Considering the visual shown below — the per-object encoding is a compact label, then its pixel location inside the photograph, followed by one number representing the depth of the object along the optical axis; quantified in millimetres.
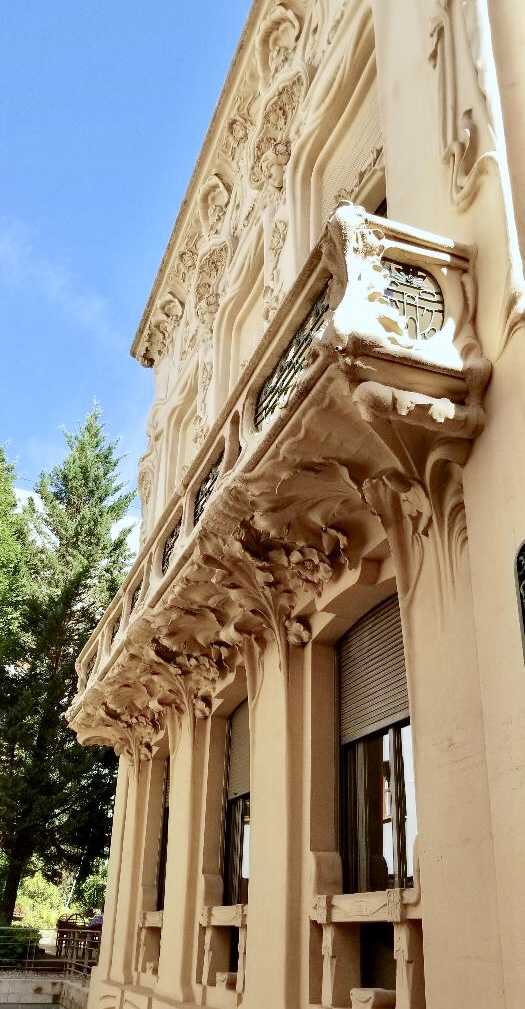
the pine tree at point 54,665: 24984
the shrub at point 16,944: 20828
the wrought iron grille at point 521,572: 4500
